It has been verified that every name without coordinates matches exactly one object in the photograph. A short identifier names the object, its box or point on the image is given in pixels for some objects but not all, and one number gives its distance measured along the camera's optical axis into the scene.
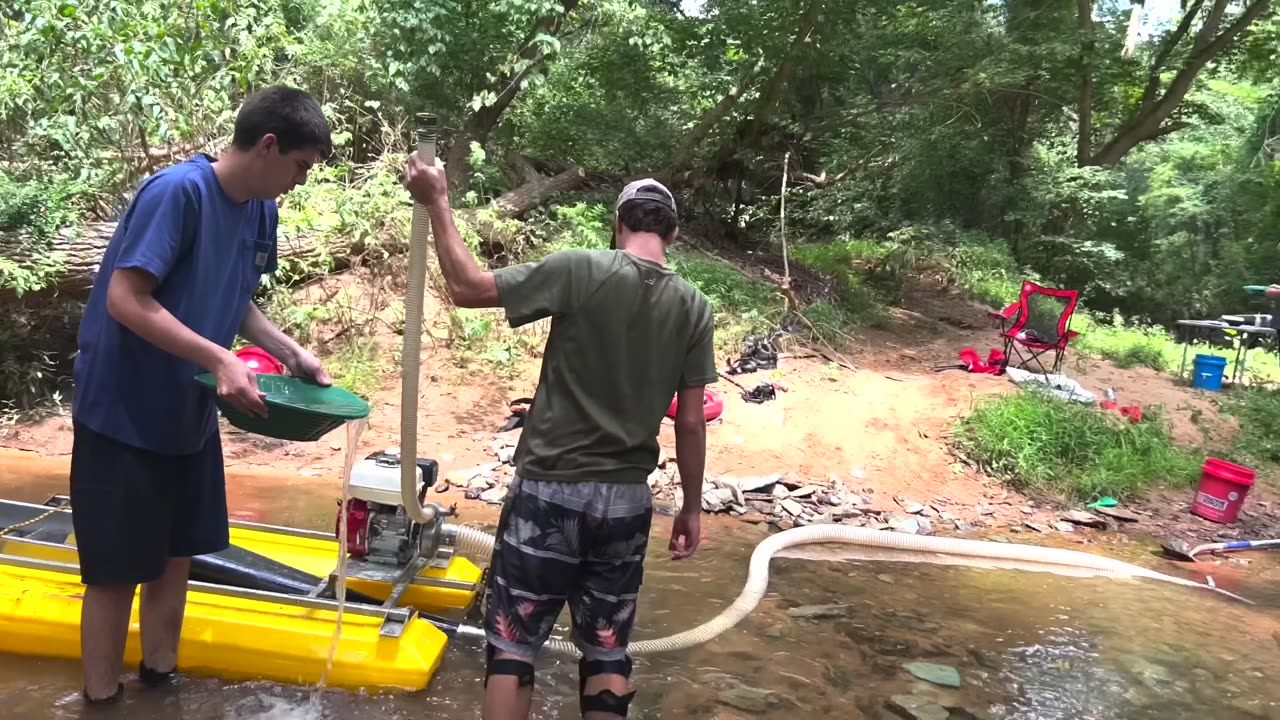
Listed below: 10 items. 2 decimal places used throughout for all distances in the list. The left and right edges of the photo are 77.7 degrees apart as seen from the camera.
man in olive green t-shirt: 2.01
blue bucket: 8.73
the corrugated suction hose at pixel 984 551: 4.84
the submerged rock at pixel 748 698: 3.00
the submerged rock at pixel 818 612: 3.94
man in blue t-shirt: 1.98
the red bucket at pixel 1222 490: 5.82
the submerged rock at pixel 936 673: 3.33
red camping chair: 8.04
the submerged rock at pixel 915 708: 3.03
